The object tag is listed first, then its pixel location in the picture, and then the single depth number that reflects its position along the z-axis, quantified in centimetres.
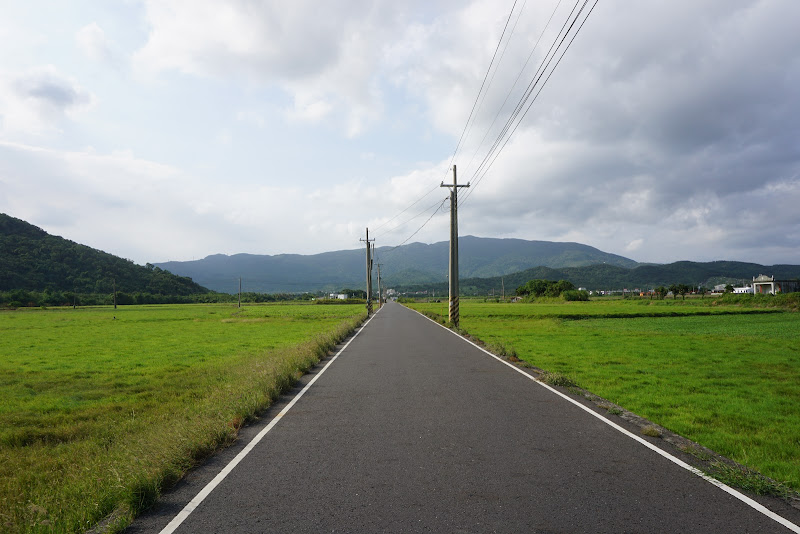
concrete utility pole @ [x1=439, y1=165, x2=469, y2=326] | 3019
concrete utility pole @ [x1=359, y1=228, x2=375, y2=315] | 5648
